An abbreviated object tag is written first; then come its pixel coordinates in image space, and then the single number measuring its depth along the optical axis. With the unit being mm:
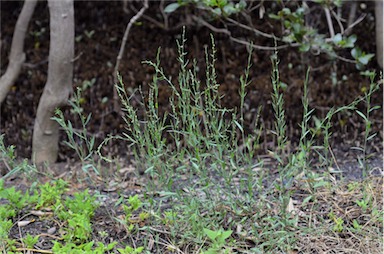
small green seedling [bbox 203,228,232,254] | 2389
